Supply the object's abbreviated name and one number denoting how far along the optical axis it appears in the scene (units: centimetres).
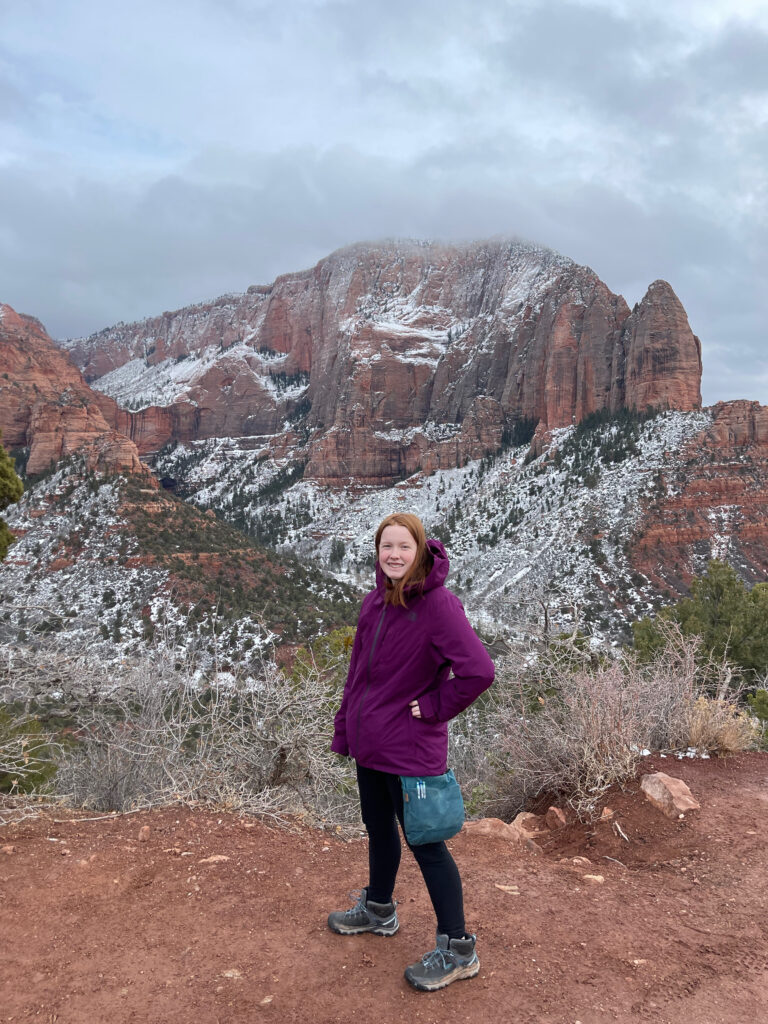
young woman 247
